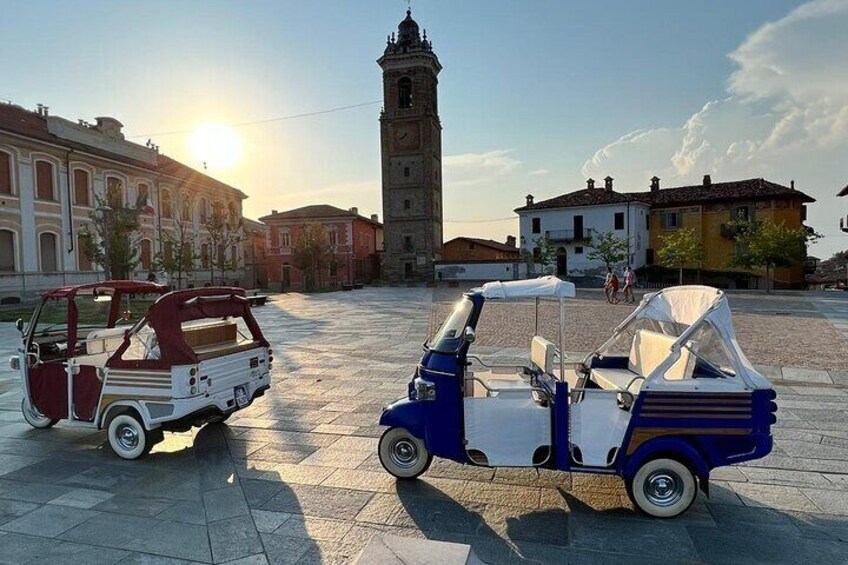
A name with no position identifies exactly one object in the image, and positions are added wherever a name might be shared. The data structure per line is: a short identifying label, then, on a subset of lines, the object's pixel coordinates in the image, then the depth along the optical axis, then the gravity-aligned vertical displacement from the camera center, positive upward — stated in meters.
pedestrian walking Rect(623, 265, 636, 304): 25.69 -1.30
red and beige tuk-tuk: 5.48 -1.09
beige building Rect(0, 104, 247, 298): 28.12 +4.81
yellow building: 44.56 +3.98
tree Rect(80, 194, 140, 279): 26.56 +1.34
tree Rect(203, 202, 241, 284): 41.37 +2.95
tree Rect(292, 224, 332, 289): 49.00 +1.37
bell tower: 53.84 +11.34
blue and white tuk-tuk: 4.20 -1.28
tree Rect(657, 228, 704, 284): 38.34 +0.65
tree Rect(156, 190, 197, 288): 34.03 +1.84
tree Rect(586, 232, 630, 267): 46.06 +1.08
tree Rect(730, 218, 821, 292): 35.06 +0.69
